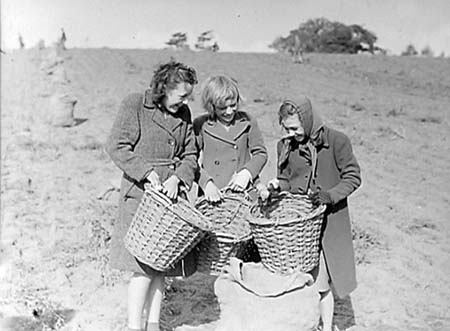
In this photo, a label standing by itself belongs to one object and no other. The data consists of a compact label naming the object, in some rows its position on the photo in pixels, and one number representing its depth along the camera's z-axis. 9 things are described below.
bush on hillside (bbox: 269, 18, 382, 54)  14.79
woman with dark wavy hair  3.03
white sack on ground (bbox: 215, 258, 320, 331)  3.05
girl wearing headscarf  3.01
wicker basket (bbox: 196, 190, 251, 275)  3.15
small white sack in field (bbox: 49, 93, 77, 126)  9.46
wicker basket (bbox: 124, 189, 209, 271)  2.84
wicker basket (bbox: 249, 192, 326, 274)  2.88
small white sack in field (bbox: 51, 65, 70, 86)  12.16
